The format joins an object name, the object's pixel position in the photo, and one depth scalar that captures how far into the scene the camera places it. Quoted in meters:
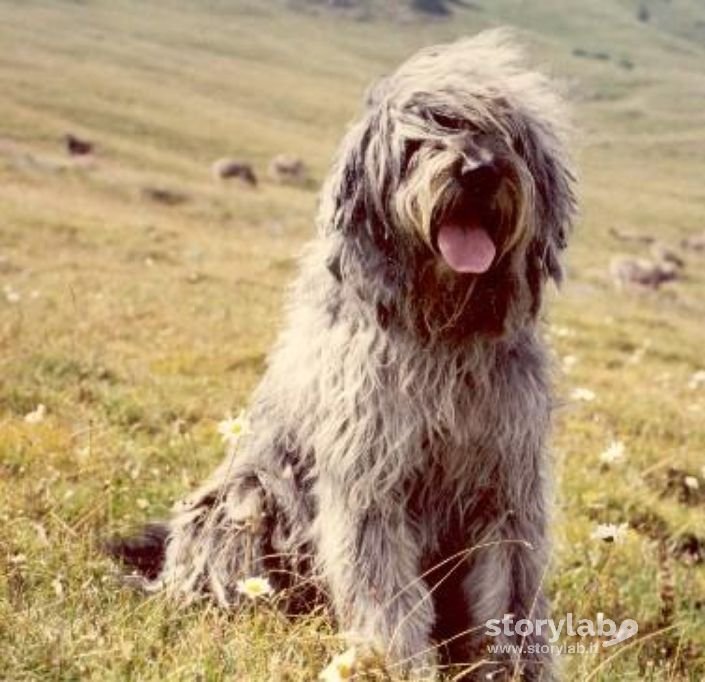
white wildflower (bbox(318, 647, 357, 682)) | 3.40
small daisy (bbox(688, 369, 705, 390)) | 9.74
